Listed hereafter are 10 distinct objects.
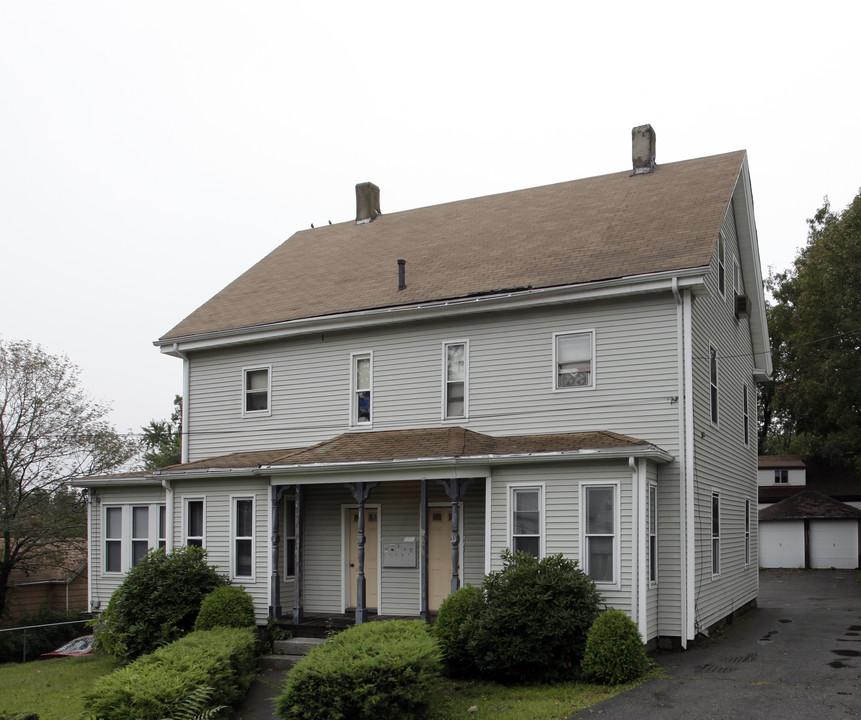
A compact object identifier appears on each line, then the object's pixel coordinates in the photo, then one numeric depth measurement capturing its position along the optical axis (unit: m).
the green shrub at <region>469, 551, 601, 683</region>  12.55
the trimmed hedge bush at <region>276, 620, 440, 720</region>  9.64
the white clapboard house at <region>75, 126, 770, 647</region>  14.77
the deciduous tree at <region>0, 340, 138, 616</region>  31.08
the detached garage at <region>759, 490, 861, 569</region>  37.69
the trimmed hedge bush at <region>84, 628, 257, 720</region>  9.88
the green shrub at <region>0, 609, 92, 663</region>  26.81
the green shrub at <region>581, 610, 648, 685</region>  12.19
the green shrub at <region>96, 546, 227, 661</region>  15.64
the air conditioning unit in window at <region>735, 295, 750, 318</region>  20.07
